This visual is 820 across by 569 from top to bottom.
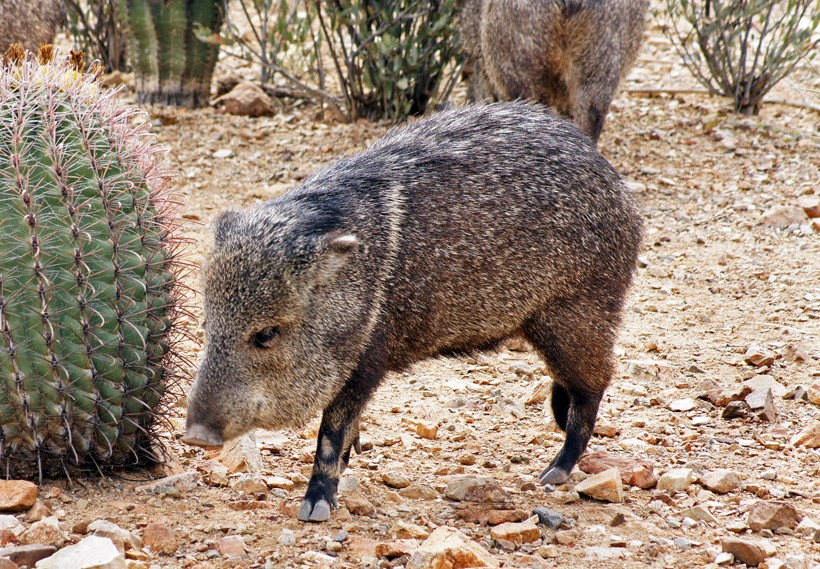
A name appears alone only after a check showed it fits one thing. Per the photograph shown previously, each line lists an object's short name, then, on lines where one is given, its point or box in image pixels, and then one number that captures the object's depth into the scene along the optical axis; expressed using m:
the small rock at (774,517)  5.42
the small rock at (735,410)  7.03
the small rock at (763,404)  6.91
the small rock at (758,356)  7.77
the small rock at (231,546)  5.00
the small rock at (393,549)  5.00
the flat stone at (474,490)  5.88
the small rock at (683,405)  7.23
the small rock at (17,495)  5.15
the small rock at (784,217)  10.37
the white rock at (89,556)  4.39
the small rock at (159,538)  4.99
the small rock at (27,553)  4.61
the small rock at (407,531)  5.32
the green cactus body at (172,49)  13.04
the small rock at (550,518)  5.56
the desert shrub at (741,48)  12.67
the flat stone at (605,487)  5.93
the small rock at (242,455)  6.22
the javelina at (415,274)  5.41
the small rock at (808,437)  6.52
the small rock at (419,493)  5.99
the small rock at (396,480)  6.13
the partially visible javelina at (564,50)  10.37
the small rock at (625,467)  6.14
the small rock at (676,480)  6.04
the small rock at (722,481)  5.96
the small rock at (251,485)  5.93
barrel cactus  5.11
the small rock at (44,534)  4.85
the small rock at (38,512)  5.11
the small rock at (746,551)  4.99
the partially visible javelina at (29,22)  11.63
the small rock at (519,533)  5.36
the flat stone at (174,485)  5.67
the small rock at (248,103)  13.56
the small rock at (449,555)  4.74
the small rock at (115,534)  4.82
